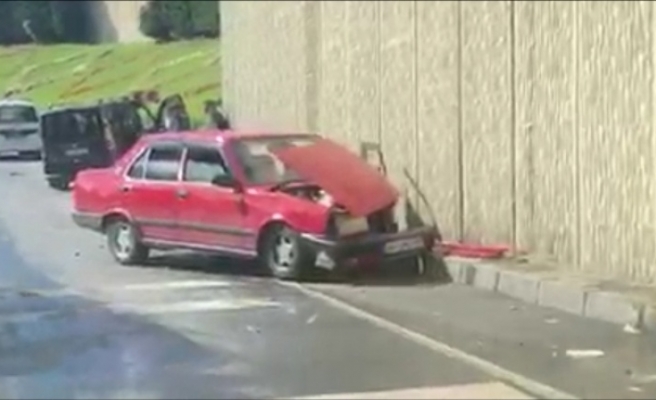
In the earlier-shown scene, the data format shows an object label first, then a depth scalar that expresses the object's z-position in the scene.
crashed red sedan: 15.98
